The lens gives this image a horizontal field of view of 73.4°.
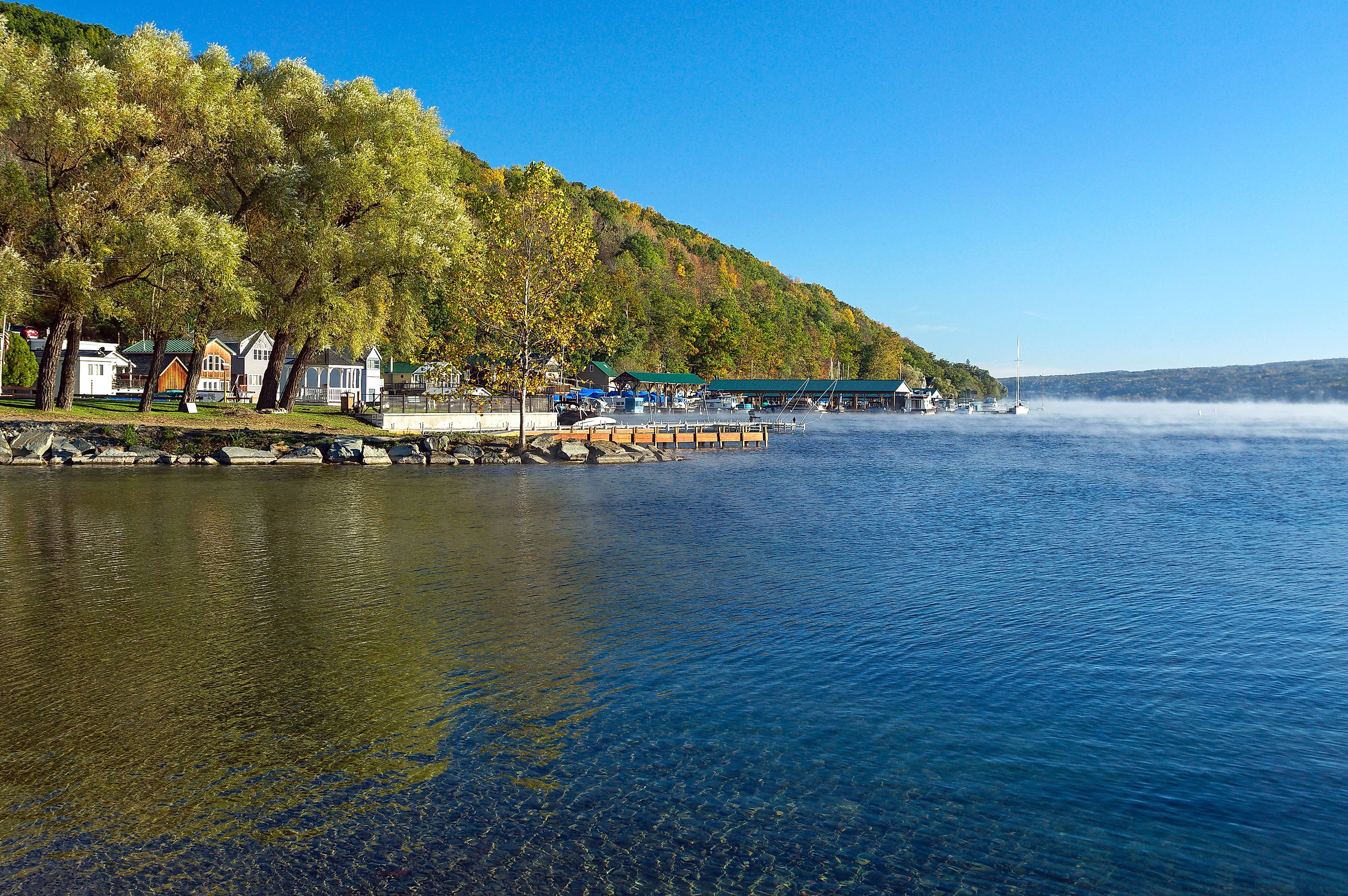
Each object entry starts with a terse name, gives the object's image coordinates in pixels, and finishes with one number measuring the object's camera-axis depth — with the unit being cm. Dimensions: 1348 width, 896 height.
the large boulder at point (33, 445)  3881
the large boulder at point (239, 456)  4209
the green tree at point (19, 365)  5919
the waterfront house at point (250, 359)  8238
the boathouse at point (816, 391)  17662
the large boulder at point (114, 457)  4031
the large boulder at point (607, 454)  5206
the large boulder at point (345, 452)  4466
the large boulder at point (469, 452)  4828
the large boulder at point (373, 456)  4488
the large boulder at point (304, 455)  4391
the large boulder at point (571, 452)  5109
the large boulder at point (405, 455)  4594
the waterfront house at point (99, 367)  7088
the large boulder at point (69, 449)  3947
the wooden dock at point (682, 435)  5947
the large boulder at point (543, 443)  5222
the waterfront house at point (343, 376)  8256
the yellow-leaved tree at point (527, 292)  4872
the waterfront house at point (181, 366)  7844
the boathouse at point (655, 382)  14888
